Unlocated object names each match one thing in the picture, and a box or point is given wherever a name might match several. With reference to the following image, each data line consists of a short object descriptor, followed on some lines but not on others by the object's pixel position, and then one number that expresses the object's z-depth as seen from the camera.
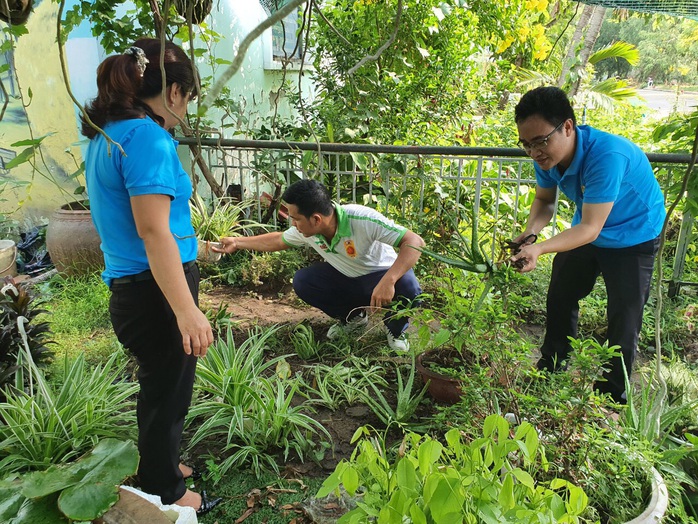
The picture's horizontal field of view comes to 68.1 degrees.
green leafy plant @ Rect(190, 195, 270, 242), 4.62
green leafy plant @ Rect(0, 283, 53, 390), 2.63
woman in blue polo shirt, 1.54
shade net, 2.01
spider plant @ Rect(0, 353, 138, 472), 2.13
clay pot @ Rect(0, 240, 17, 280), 4.79
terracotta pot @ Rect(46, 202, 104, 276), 4.46
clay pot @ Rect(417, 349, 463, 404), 2.53
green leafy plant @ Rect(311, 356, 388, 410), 2.75
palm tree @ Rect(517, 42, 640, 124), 7.06
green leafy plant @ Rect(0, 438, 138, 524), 1.17
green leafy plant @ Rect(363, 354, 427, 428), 2.52
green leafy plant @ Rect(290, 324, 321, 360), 3.27
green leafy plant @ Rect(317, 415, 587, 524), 0.96
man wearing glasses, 2.16
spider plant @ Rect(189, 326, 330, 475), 2.35
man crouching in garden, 2.94
